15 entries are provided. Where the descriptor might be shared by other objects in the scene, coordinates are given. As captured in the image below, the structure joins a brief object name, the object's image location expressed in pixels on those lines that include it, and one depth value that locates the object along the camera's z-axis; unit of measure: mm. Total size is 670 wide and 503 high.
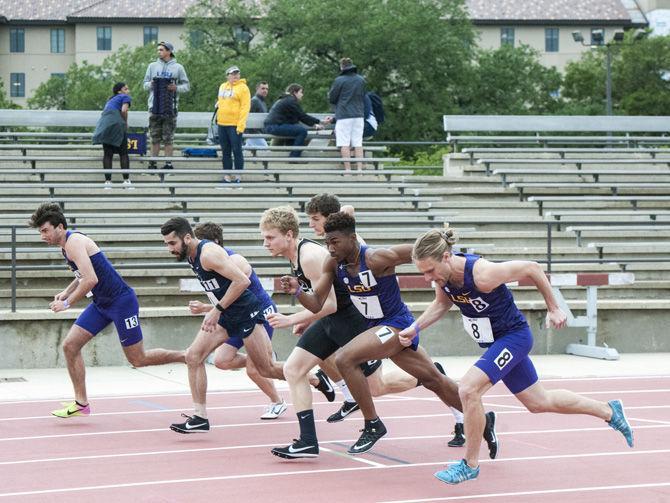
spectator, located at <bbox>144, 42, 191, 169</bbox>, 21656
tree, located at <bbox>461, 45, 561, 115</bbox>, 81250
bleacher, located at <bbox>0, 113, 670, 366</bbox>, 18141
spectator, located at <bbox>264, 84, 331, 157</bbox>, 23328
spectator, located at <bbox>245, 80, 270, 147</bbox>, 24203
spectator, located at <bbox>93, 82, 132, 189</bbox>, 21188
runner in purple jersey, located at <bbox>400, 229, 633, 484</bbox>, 8445
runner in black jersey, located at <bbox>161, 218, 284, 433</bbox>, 10391
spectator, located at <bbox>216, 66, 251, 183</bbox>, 21422
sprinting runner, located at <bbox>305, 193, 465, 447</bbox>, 9609
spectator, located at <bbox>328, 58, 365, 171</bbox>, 22641
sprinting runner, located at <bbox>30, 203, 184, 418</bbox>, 11148
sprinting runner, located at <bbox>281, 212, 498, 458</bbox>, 9289
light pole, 42931
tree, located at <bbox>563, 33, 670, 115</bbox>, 78312
